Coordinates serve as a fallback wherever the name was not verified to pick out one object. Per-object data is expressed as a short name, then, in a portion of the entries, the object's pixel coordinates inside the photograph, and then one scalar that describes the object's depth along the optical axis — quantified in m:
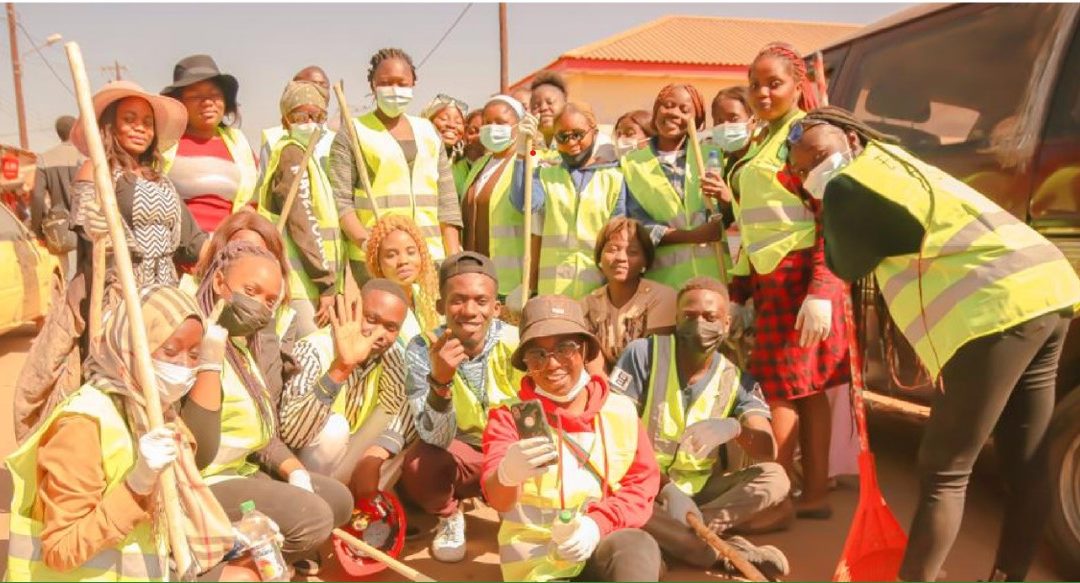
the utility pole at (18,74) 30.17
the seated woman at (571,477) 2.82
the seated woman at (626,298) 4.14
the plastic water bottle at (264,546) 2.76
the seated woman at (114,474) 2.21
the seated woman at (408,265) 4.20
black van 3.31
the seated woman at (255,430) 3.06
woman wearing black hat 4.44
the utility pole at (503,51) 19.72
